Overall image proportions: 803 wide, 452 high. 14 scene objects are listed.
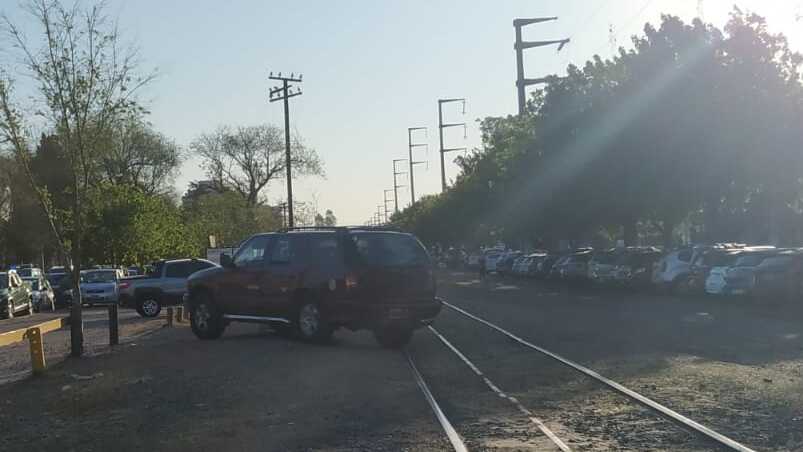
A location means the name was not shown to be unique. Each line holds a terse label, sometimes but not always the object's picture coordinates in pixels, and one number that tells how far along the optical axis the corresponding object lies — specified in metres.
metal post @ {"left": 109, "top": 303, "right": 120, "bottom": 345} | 20.14
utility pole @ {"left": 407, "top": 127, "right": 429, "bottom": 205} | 109.76
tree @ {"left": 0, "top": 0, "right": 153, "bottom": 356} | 17.66
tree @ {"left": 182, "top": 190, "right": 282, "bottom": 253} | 77.12
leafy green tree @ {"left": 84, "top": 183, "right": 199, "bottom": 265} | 50.41
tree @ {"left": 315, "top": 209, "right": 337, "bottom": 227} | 110.76
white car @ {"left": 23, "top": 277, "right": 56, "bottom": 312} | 41.45
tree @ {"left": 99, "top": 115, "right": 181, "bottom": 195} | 76.04
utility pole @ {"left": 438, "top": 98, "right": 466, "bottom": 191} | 88.25
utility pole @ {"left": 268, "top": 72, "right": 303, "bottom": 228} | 54.78
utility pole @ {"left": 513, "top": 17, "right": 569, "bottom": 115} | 52.19
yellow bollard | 15.48
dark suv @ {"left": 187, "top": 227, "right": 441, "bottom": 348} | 17.38
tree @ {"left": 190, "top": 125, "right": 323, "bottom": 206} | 86.19
